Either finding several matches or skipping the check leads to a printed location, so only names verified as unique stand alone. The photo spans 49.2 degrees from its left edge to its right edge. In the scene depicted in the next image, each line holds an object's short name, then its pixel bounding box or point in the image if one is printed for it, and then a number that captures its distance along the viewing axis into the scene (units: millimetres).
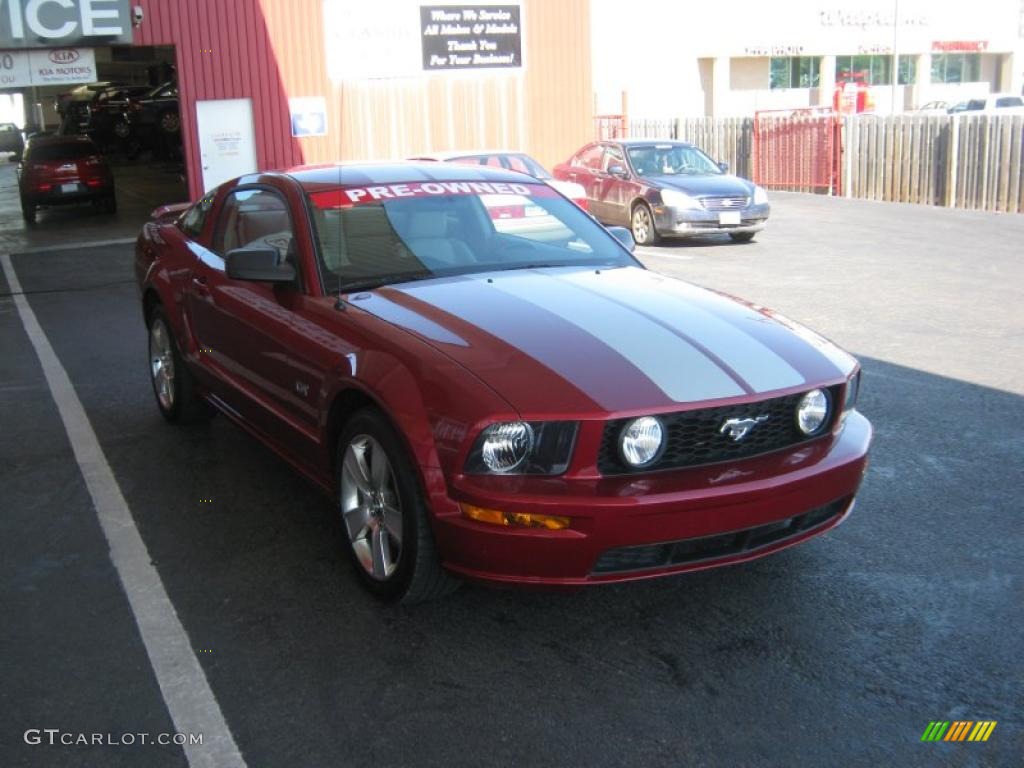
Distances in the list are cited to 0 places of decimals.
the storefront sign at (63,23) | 18125
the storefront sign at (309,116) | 20422
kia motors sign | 18594
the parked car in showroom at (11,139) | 38781
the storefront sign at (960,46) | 52000
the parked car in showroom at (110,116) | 37125
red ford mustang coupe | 3553
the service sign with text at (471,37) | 21500
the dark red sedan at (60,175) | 21516
